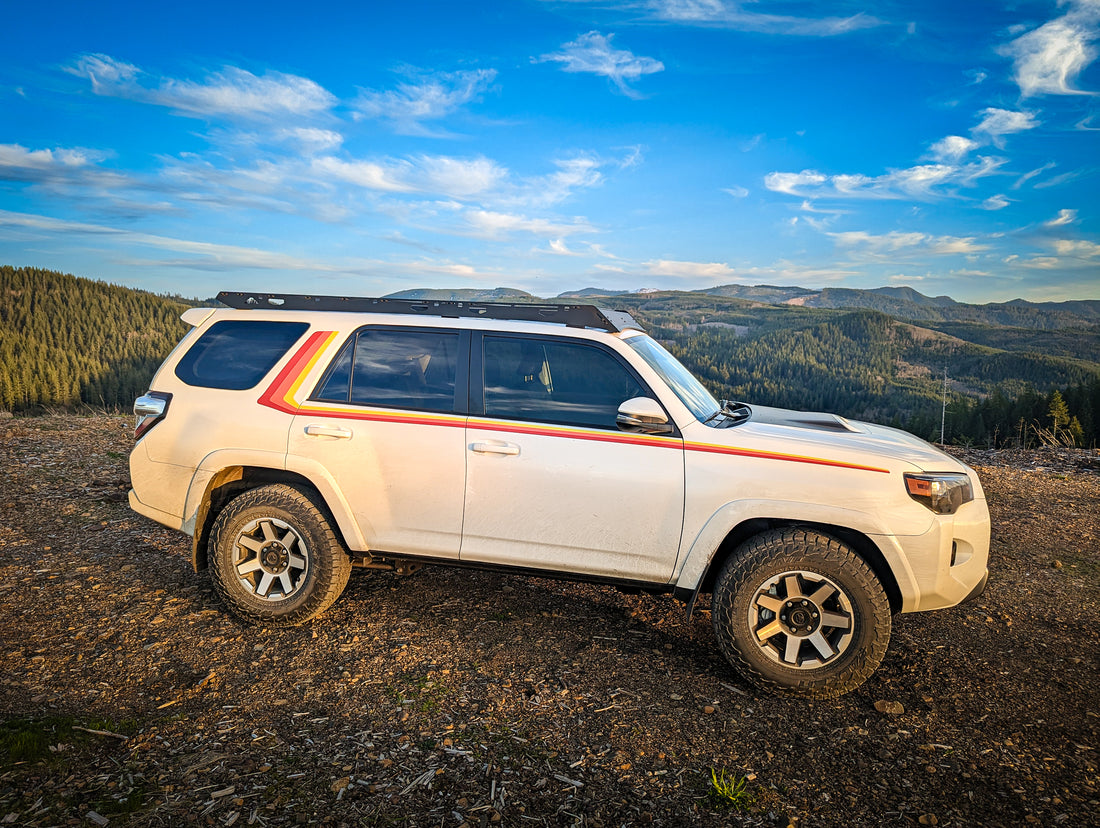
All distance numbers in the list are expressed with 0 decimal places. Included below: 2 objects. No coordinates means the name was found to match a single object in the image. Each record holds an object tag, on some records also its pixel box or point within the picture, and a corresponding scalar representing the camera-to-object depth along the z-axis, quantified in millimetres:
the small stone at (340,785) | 2508
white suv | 3262
